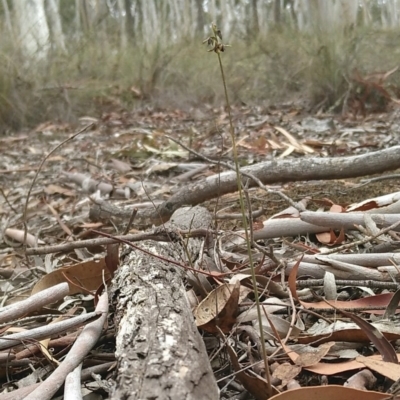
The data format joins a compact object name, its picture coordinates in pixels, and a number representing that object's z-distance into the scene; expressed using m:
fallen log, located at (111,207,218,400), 0.69
